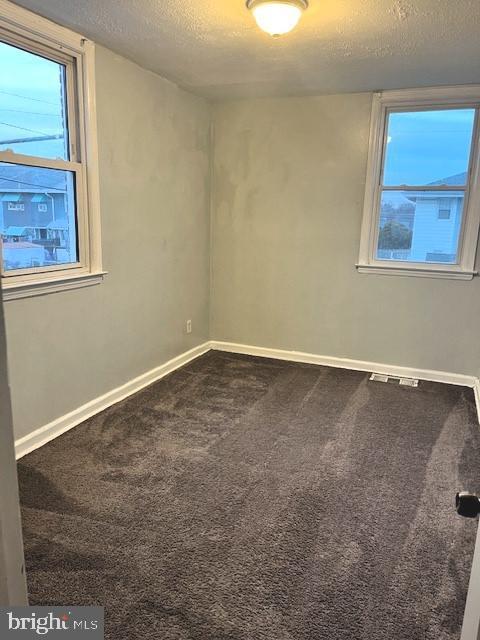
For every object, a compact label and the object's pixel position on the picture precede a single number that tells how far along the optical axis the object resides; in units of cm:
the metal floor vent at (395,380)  379
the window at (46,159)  238
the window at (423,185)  351
